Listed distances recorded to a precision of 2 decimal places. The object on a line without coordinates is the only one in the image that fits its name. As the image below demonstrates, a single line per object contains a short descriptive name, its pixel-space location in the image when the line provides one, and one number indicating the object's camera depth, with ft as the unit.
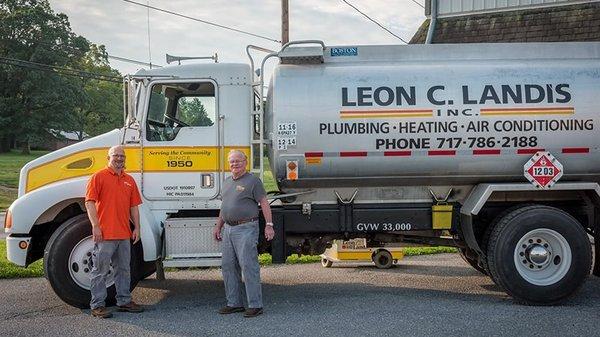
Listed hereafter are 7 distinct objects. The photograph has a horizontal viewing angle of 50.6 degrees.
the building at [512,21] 40.09
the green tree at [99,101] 216.13
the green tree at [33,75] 170.40
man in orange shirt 22.15
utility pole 57.52
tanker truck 23.76
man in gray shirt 22.21
